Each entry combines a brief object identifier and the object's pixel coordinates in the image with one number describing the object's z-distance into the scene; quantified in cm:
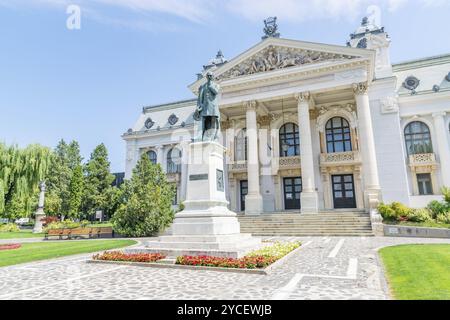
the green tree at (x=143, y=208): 2120
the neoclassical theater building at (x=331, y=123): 2534
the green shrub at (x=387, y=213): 1894
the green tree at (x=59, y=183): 4225
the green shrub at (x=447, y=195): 1824
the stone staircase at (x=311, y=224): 1920
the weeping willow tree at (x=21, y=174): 3185
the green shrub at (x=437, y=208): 1867
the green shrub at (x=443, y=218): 1758
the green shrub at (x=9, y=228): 3189
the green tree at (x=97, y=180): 4203
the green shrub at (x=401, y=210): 1877
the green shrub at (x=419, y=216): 1806
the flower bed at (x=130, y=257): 893
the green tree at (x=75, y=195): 4031
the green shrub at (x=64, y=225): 3000
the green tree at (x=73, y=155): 5700
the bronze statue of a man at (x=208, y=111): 1208
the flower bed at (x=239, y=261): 775
